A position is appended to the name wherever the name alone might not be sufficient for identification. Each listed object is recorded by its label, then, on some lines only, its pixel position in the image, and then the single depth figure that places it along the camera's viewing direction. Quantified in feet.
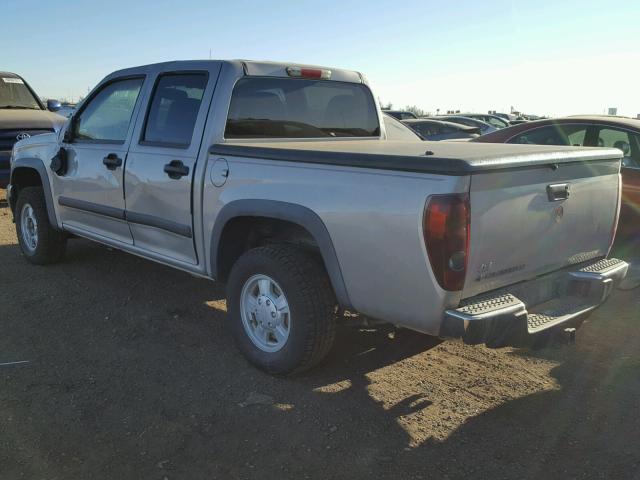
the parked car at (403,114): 66.18
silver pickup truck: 9.00
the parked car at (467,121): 62.39
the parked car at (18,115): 29.09
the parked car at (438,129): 47.19
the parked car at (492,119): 74.26
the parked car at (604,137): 17.93
